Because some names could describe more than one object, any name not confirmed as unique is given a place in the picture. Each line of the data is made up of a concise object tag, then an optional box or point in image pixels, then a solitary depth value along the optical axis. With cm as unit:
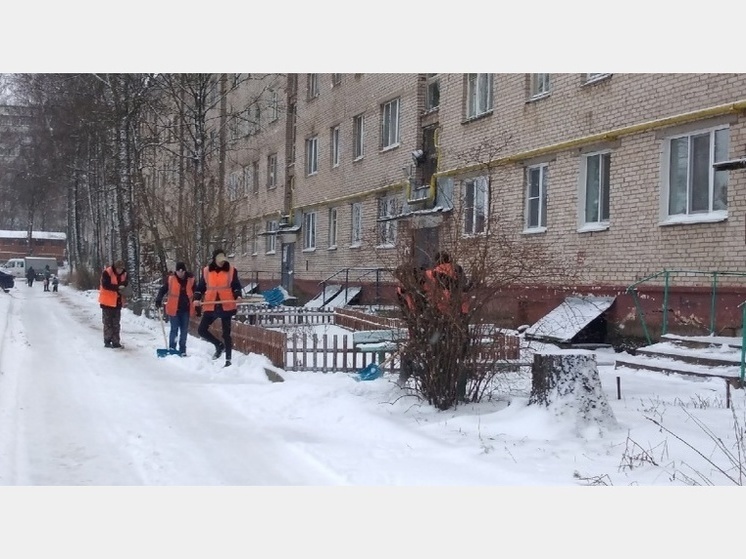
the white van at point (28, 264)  6009
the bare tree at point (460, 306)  730
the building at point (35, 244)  8125
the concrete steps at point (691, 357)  953
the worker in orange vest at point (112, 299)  1339
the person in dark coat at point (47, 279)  4003
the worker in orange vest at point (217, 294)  1124
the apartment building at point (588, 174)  1158
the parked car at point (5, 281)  3666
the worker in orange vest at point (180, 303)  1246
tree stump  641
